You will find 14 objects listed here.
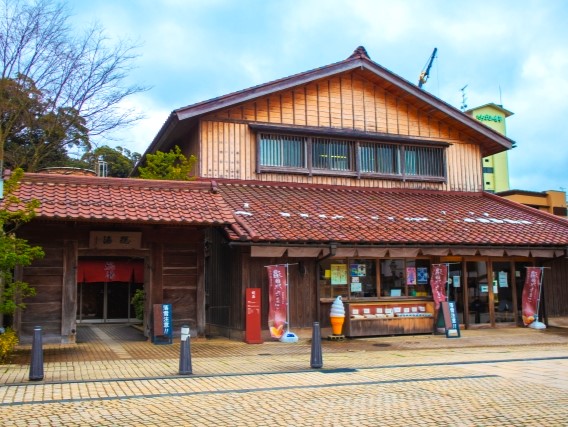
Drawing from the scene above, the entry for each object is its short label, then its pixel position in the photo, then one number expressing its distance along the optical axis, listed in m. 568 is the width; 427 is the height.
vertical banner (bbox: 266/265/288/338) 14.77
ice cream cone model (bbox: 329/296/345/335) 15.38
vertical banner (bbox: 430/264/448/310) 16.59
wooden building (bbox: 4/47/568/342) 14.18
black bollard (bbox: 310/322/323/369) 10.60
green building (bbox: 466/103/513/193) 67.00
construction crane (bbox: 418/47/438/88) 75.12
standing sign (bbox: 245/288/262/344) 14.39
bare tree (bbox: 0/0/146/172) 21.53
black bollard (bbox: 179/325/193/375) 9.74
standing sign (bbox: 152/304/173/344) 14.16
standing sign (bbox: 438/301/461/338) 15.66
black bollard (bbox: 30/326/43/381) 9.02
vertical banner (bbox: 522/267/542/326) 17.75
